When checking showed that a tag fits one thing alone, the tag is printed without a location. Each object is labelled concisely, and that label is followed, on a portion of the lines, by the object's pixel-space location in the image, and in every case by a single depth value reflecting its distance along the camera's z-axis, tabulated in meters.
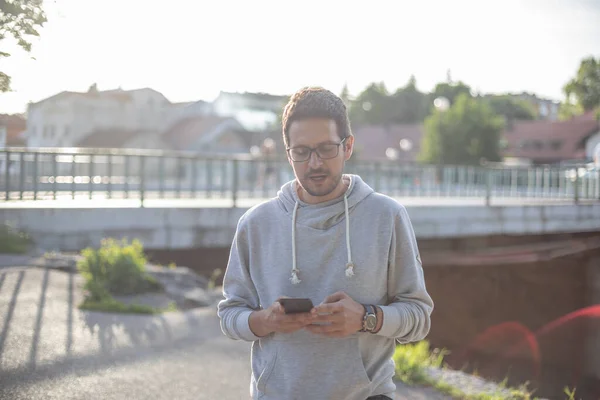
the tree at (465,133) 58.12
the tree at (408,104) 90.00
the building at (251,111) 46.71
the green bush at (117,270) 8.20
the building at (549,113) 67.18
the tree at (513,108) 90.12
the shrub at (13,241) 9.41
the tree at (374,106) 90.01
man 2.32
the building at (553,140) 63.62
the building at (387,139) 76.50
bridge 10.22
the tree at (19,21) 4.14
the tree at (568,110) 61.55
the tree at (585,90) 49.43
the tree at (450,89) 78.62
